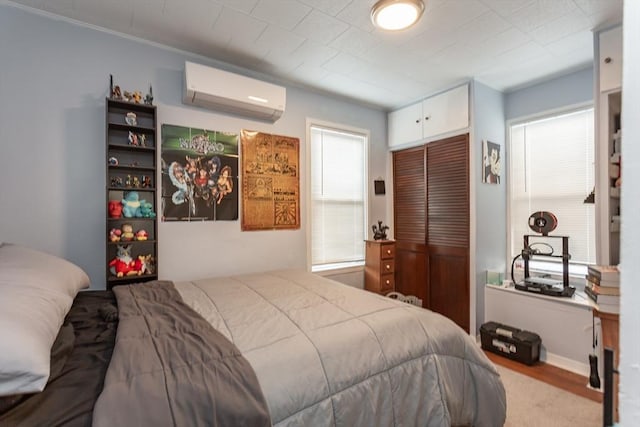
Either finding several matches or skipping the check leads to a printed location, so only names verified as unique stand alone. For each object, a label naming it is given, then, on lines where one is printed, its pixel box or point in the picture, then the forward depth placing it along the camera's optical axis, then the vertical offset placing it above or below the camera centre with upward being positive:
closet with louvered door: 3.14 -0.13
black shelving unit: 2.20 +0.30
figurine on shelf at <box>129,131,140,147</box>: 2.28 +0.57
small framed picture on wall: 3.08 +0.52
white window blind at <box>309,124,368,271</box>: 3.44 +0.21
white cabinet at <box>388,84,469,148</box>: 3.13 +1.08
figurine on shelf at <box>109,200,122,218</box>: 2.21 +0.05
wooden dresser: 3.45 -0.60
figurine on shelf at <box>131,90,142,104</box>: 2.30 +0.90
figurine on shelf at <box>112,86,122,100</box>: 2.21 +0.89
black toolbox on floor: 2.59 -1.15
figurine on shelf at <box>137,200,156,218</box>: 2.32 +0.03
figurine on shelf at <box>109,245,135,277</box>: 2.20 -0.34
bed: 0.91 -0.54
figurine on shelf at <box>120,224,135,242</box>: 2.23 -0.14
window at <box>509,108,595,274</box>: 2.78 +0.32
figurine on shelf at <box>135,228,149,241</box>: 2.29 -0.15
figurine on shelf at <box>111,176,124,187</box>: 2.26 +0.25
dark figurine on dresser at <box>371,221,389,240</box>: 3.58 -0.22
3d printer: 2.66 -0.45
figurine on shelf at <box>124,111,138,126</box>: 2.27 +0.72
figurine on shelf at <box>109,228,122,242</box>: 2.18 -0.14
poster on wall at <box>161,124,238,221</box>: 2.53 +0.36
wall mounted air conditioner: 2.46 +1.04
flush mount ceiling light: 1.89 +1.29
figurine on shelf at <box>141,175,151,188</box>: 2.38 +0.27
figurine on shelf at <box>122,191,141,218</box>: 2.27 +0.08
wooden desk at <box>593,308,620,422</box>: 1.64 -0.64
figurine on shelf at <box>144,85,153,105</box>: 2.33 +0.89
